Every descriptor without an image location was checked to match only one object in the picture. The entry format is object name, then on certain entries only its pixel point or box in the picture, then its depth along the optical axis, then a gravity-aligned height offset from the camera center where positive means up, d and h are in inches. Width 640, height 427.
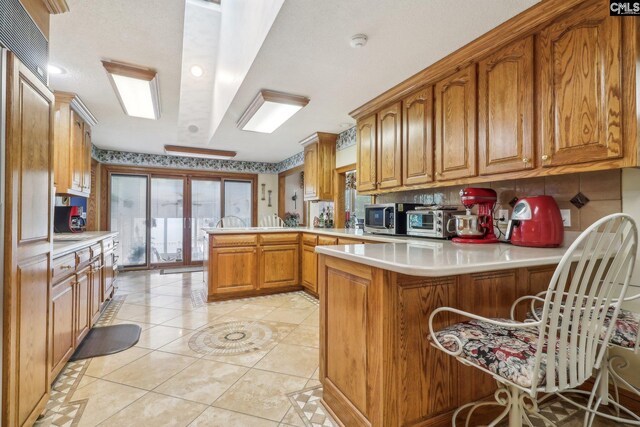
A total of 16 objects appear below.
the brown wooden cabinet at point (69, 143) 122.9 +32.3
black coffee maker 135.3 -0.1
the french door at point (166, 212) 233.8 +4.8
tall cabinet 49.4 -4.8
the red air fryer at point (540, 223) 70.1 -1.5
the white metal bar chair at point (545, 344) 37.4 -18.9
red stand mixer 83.5 -0.6
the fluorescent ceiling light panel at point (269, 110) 115.7 +45.8
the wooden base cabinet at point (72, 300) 73.7 -24.2
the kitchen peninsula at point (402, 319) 50.6 -19.2
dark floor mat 93.1 -41.2
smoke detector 78.8 +47.3
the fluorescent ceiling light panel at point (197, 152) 209.3 +47.3
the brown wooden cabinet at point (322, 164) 177.0 +32.1
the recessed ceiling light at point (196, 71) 146.2 +72.5
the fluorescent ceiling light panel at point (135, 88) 99.5 +48.8
